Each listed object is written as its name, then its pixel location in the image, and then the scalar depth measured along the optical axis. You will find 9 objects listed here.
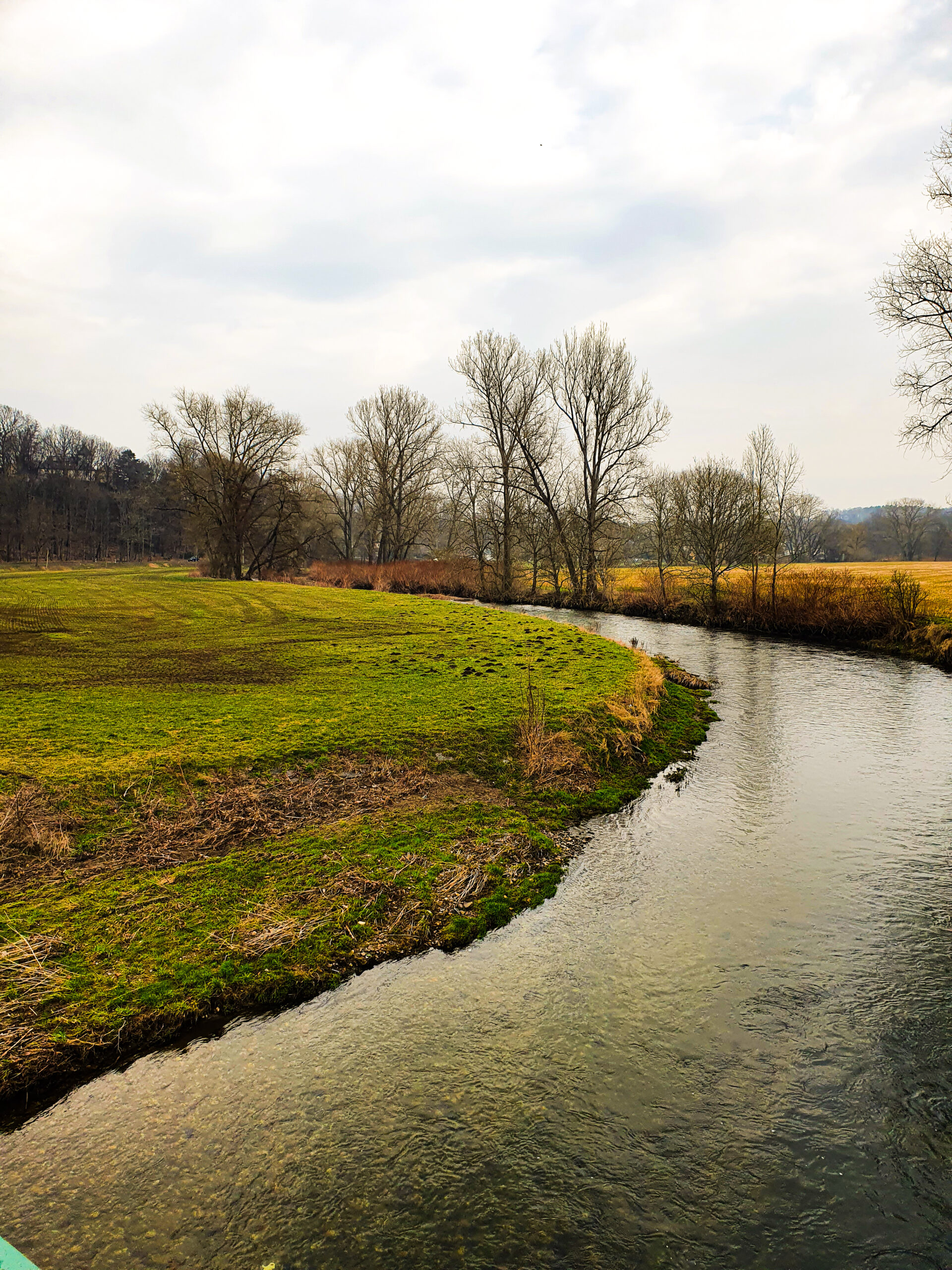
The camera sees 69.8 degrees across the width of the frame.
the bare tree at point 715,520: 32.09
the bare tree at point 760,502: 29.23
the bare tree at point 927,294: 21.59
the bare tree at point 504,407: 44.34
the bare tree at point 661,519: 36.34
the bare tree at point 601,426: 41.91
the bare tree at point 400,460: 58.75
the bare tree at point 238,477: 47.53
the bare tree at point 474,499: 45.03
